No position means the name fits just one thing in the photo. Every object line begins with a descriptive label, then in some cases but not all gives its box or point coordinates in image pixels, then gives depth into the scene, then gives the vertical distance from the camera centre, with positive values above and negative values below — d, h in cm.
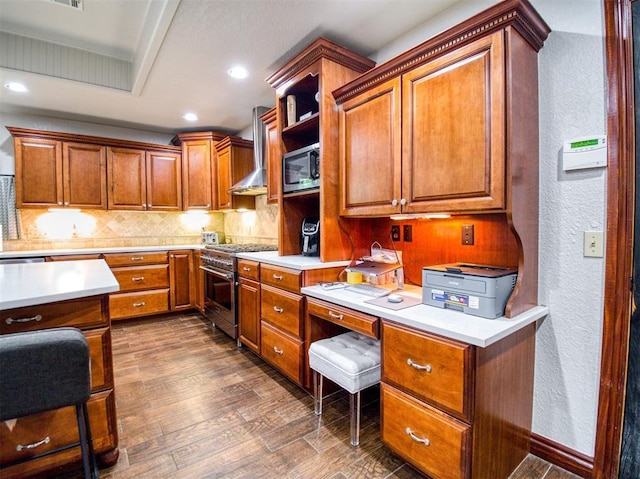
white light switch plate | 144 -7
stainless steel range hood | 353 +98
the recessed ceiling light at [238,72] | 274 +145
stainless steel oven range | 306 -51
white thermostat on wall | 142 +36
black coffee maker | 266 -4
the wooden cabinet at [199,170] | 442 +93
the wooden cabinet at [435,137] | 142 +51
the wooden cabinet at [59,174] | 360 +77
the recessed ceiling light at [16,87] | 297 +146
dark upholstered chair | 103 -46
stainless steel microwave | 237 +52
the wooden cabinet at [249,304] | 270 -63
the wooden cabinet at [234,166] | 415 +93
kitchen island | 134 -57
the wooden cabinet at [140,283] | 376 -59
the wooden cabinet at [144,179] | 409 +78
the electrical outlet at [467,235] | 181 -2
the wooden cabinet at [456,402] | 123 -75
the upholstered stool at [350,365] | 167 -73
